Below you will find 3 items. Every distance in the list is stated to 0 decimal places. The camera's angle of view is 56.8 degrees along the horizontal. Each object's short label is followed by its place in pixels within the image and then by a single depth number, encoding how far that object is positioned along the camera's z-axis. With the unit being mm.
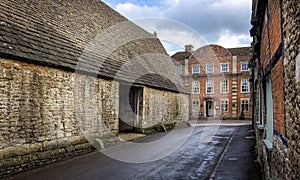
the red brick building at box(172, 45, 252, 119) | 36938
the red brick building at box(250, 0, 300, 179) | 2645
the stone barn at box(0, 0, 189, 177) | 7312
